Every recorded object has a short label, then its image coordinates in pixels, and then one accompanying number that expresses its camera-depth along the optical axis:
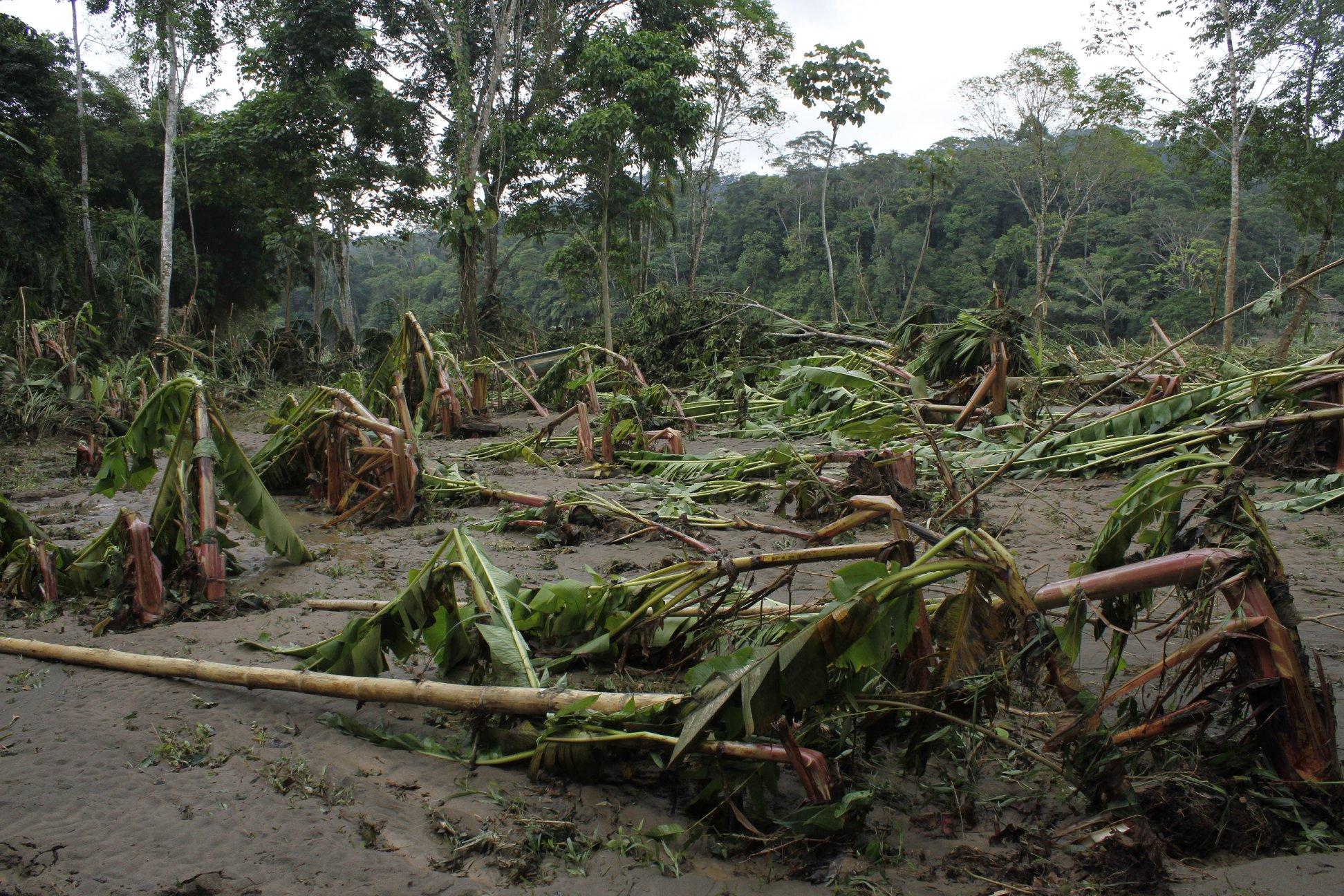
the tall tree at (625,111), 16.47
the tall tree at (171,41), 17.16
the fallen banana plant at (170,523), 3.12
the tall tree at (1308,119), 14.59
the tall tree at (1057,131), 22.84
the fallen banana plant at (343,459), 4.76
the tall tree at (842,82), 22.00
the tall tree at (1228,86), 15.52
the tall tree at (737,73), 22.78
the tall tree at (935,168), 23.86
